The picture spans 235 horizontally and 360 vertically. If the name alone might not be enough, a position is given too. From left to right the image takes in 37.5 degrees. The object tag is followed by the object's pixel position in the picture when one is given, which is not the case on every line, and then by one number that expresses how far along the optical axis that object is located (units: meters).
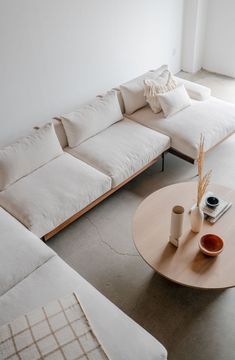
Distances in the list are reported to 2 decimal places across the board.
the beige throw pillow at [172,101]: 3.50
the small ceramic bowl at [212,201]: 2.43
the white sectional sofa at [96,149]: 2.67
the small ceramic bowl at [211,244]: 2.18
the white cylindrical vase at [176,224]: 2.10
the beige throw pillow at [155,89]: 3.58
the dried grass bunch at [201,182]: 2.14
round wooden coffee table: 2.07
